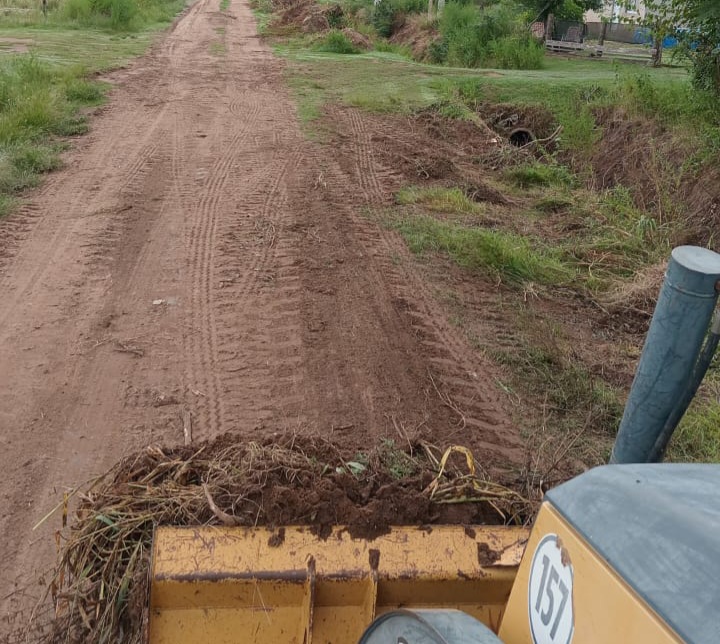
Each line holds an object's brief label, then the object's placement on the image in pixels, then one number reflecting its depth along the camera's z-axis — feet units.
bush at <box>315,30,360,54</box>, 74.84
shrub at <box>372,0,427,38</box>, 94.89
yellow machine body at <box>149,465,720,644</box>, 5.54
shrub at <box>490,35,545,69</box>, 66.28
